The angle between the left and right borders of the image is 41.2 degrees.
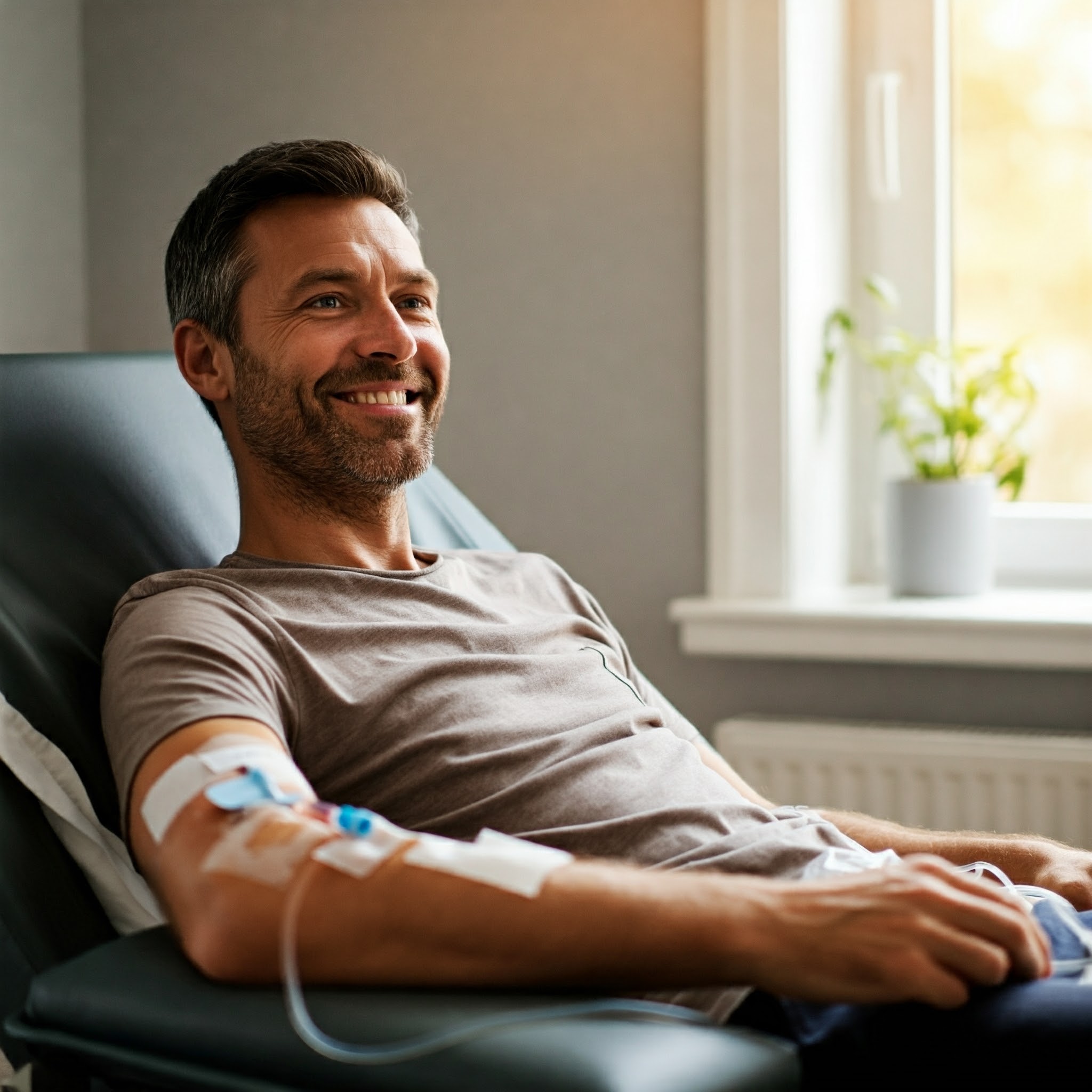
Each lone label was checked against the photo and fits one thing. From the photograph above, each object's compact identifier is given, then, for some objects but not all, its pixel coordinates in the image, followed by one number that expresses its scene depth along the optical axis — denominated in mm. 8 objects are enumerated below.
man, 906
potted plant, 2154
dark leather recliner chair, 821
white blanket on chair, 1173
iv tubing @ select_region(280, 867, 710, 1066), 817
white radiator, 1982
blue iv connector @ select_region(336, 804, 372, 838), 939
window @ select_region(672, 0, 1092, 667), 2094
